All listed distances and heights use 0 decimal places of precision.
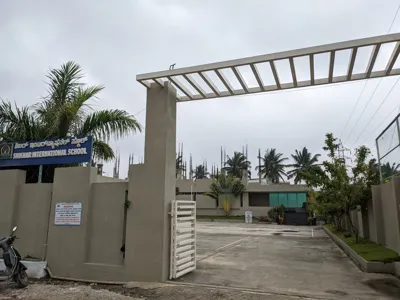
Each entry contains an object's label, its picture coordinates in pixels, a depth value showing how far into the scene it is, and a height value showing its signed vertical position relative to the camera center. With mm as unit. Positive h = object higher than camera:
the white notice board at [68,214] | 7121 -229
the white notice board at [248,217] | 29933 -962
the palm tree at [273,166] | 48250 +6234
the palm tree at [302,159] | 46125 +7072
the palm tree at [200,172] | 70812 +7609
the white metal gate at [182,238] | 6508 -693
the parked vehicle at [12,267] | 5895 -1195
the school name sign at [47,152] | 7398 +1258
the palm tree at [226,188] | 33969 +1959
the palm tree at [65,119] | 8508 +2299
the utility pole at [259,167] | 49391 +6209
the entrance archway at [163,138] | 6191 +1435
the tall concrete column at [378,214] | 9859 -176
